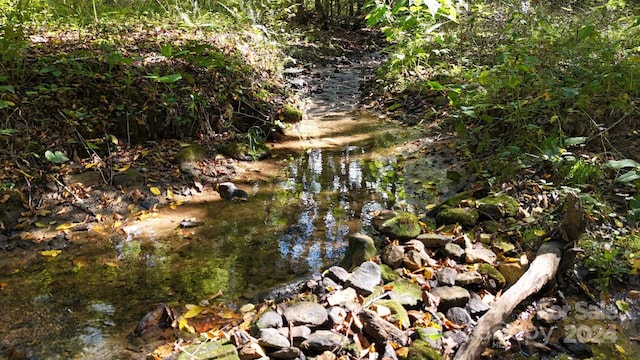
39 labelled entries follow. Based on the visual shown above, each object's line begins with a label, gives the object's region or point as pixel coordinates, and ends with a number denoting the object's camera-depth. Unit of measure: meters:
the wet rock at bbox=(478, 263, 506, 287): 3.55
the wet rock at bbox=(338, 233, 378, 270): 3.73
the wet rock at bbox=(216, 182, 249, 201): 5.27
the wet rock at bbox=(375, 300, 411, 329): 3.01
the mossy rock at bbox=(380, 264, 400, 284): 3.49
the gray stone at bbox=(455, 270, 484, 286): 3.48
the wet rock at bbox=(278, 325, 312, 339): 2.80
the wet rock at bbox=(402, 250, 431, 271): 3.67
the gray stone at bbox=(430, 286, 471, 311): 3.27
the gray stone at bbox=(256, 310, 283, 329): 2.89
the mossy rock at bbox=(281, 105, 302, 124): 7.62
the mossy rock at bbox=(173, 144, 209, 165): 5.68
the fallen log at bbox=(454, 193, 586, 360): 2.75
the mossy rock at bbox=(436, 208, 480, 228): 4.29
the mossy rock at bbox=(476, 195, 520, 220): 4.27
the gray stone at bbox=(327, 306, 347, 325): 2.93
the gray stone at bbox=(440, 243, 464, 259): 3.84
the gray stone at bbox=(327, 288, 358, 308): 3.10
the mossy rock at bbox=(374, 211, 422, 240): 4.11
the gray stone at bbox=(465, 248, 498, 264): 3.76
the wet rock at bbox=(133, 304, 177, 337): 3.08
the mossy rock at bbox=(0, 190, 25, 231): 4.37
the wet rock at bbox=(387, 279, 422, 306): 3.23
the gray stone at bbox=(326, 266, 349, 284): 3.39
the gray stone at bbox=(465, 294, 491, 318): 3.26
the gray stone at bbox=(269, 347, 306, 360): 2.66
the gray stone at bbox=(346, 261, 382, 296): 3.28
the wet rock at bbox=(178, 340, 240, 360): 2.70
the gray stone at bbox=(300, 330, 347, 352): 2.71
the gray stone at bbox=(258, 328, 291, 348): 2.70
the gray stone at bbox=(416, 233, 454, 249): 3.95
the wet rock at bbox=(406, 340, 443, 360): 2.69
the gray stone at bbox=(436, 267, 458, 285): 3.48
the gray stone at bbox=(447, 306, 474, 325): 3.17
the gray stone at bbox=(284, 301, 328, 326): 2.93
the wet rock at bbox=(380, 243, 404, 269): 3.69
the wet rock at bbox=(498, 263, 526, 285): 3.58
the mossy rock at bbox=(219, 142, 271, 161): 6.26
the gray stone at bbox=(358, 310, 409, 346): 2.82
